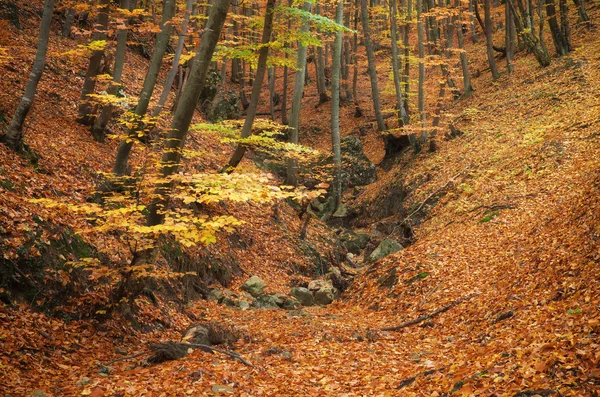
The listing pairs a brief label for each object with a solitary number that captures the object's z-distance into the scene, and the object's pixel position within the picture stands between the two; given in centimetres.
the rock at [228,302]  1016
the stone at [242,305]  1005
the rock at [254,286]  1113
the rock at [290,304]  1072
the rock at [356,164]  2227
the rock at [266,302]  1044
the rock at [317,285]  1211
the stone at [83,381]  507
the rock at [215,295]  1016
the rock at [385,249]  1359
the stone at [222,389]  521
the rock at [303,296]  1132
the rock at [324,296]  1169
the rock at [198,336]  688
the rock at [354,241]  1681
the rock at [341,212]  1929
